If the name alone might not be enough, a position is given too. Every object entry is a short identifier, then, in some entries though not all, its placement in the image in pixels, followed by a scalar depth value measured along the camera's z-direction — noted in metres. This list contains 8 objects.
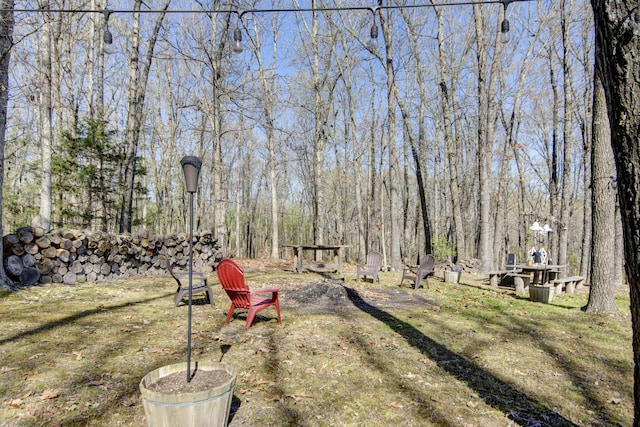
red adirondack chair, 4.34
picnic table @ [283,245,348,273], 9.23
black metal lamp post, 2.65
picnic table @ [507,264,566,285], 8.47
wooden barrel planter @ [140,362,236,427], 1.94
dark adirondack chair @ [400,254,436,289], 7.84
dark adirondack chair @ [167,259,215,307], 5.42
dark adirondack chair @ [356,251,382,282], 8.36
